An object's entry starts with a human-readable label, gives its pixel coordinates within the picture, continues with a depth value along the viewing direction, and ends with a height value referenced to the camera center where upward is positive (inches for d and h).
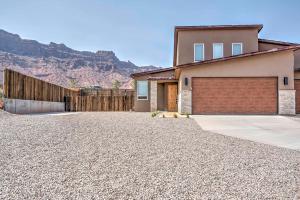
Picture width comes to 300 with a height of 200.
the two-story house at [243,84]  451.1 +35.7
